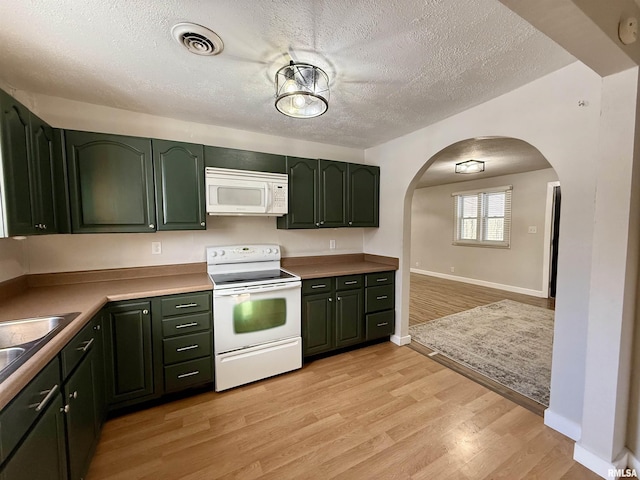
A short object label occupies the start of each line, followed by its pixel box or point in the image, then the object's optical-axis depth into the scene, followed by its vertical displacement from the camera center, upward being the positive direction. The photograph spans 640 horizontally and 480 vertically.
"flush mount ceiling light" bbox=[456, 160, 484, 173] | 4.05 +0.90
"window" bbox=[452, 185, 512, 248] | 5.48 +0.14
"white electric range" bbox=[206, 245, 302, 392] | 2.23 -0.85
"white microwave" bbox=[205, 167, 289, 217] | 2.40 +0.31
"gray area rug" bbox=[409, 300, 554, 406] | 2.45 -1.40
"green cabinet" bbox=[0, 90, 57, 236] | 1.43 +0.34
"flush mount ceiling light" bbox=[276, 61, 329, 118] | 1.66 +0.92
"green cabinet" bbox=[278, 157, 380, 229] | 2.86 +0.35
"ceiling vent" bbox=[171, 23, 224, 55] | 1.35 +1.00
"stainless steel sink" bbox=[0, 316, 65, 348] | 1.34 -0.54
